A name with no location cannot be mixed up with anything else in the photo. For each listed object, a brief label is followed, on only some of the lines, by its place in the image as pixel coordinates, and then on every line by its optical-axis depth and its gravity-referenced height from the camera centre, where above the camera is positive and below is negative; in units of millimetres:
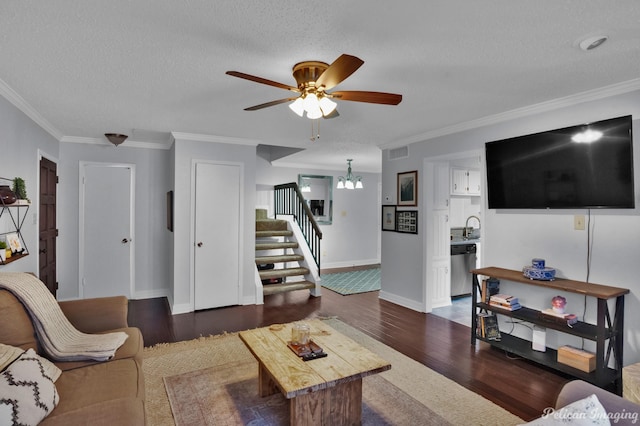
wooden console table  2646 -921
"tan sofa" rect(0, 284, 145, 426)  1572 -882
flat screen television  2732 +407
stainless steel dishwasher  5238 -791
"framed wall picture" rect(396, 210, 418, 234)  4785 -90
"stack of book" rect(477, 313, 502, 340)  3465 -1115
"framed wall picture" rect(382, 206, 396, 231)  5164 -49
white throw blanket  2055 -706
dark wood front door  4145 -109
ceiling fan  2275 +791
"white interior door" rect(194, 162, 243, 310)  4688 -265
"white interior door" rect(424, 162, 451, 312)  4668 -305
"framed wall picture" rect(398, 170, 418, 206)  4781 +366
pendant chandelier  7043 +658
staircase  5439 -703
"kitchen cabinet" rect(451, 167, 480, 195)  5609 +543
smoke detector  2016 +1016
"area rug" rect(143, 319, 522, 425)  2303 -1317
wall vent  4945 +893
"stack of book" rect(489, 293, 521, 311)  3320 -832
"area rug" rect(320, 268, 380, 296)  5996 -1250
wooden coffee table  1946 -909
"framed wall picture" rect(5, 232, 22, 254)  2969 -239
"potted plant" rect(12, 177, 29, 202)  3006 +230
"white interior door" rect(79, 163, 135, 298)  5020 -210
